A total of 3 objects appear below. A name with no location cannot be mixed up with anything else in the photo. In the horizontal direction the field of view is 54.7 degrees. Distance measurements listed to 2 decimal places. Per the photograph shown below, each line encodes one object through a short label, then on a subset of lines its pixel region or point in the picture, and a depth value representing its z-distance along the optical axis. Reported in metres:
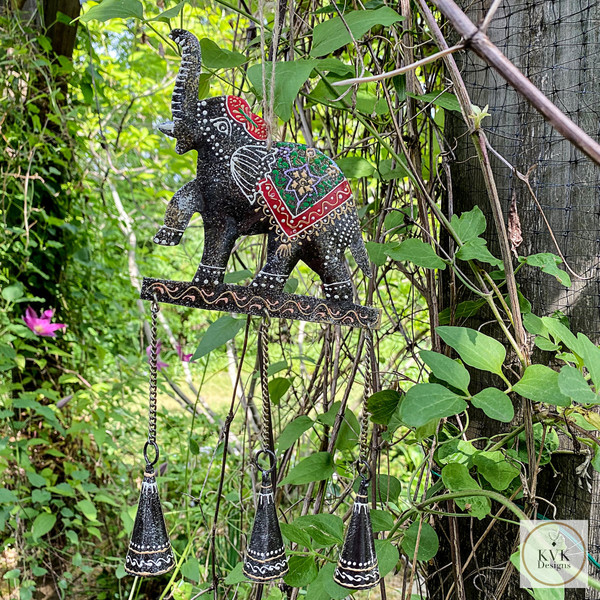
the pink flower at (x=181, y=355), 1.65
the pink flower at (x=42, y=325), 1.56
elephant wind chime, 0.69
